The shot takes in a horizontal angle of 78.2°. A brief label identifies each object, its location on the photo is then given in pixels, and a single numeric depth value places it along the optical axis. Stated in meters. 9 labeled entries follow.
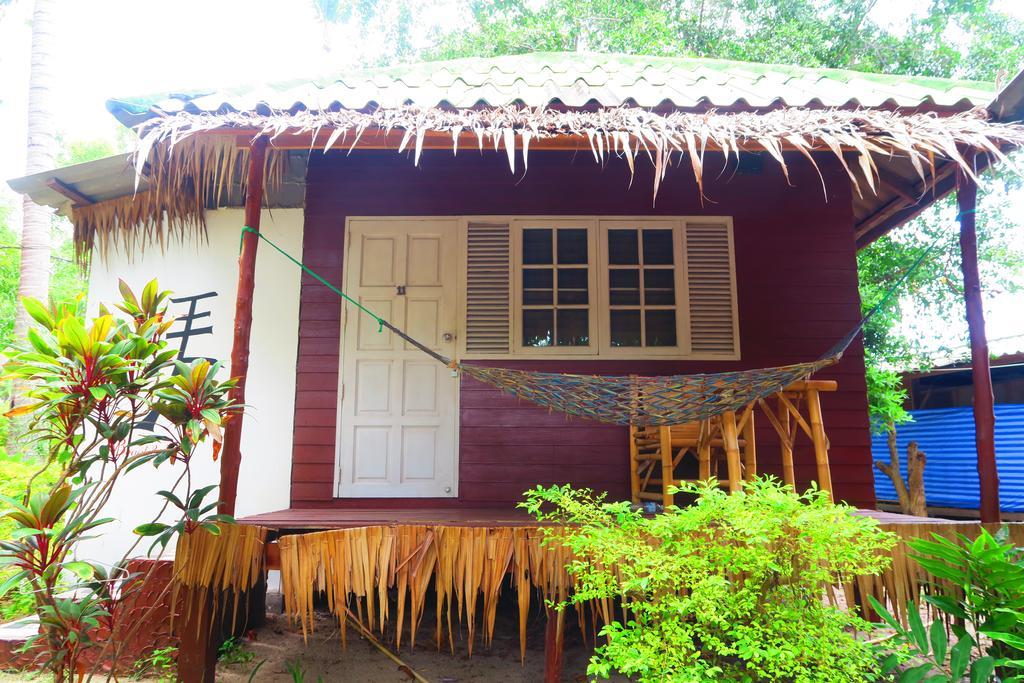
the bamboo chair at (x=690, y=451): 2.69
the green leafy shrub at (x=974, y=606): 1.85
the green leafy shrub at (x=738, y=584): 1.72
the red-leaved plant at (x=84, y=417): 1.89
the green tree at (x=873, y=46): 7.74
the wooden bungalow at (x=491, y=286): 3.60
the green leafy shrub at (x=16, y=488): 3.47
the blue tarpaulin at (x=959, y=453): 6.16
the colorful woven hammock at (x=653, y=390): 2.37
